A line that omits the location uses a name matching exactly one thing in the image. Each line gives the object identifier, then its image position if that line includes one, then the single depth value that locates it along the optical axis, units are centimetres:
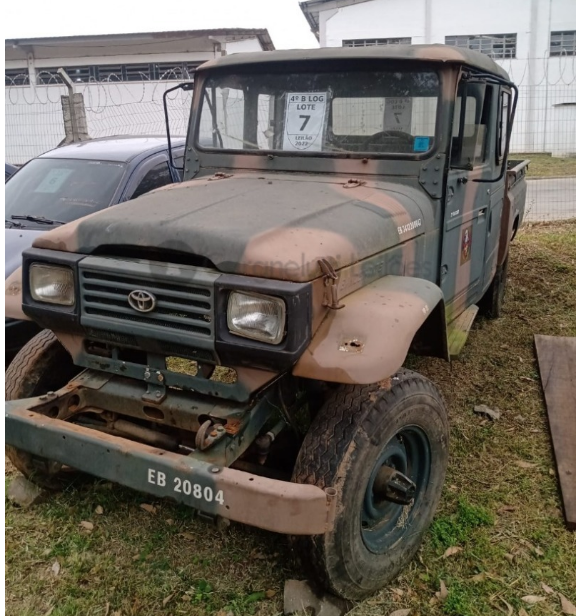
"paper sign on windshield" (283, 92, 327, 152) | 356
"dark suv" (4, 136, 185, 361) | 527
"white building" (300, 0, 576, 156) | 1802
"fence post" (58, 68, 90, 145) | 1032
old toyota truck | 238
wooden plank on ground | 345
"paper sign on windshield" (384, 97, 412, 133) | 342
